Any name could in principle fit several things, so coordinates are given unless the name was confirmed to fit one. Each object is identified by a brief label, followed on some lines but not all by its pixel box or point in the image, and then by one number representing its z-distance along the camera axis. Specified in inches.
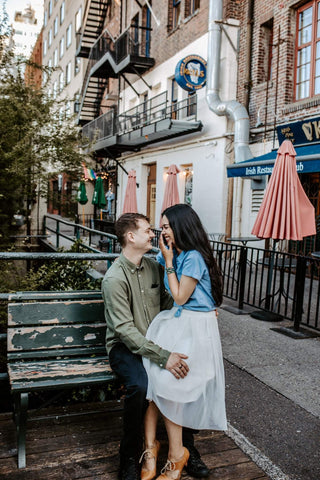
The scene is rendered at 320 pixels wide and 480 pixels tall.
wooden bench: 107.7
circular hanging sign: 552.7
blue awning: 335.6
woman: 101.5
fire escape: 634.8
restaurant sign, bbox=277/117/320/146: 411.2
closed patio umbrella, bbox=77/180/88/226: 639.5
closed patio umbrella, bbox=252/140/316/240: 249.6
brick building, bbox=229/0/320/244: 430.3
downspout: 509.4
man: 101.5
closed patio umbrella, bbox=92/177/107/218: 769.6
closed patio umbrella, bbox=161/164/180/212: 473.4
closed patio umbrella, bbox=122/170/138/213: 538.9
